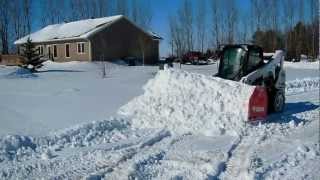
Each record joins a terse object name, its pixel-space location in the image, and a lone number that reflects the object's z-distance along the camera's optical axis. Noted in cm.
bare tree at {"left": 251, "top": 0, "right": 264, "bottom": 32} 4160
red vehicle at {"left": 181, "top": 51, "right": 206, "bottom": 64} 3198
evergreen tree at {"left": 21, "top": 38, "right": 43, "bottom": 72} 2253
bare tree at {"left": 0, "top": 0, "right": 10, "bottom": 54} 4313
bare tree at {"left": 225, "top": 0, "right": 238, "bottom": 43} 4317
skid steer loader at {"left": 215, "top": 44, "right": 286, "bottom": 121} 826
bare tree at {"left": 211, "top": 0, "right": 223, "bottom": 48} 4407
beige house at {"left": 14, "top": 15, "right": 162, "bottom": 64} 2904
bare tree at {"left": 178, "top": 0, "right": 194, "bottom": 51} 4385
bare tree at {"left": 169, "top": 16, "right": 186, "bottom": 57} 3911
